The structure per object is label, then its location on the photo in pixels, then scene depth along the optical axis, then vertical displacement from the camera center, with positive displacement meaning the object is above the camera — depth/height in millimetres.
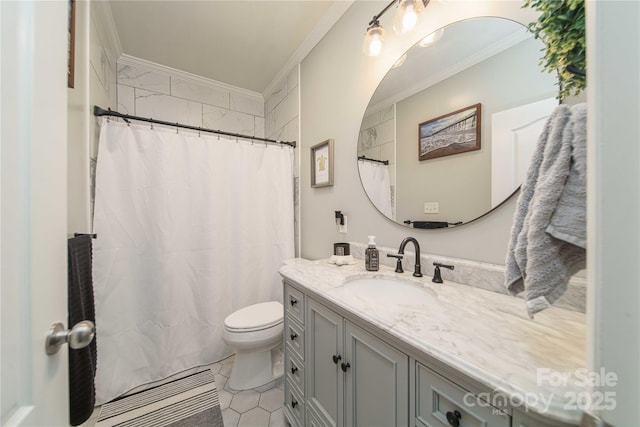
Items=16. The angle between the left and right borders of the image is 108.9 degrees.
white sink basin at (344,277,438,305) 975 -354
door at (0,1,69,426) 368 +7
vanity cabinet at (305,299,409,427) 648 -550
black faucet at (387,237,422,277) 1057 -189
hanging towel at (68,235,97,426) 847 -532
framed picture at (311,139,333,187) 1670 +376
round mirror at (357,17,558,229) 832 +390
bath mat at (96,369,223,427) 1266 -1155
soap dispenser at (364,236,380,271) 1185 -232
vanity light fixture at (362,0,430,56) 1030 +910
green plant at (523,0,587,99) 570 +459
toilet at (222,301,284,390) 1453 -839
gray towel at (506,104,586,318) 441 -6
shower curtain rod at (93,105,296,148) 1398 +629
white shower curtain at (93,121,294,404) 1467 -219
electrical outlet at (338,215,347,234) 1573 -107
